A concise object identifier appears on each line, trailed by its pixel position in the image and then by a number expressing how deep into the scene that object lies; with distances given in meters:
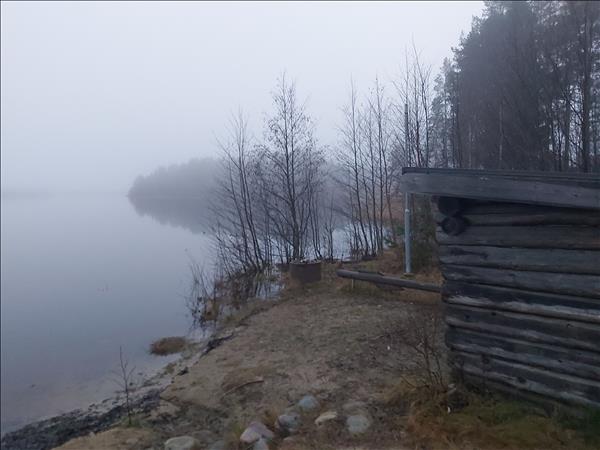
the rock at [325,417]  4.95
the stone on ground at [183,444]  5.00
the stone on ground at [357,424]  4.67
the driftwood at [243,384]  6.40
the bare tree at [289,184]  15.99
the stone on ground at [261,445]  4.61
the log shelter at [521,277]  3.94
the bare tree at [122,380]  9.30
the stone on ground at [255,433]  4.79
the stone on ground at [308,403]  5.37
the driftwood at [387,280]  8.57
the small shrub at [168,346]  12.03
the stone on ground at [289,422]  4.93
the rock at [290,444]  4.52
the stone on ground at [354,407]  5.13
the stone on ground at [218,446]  4.88
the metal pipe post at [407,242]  10.81
